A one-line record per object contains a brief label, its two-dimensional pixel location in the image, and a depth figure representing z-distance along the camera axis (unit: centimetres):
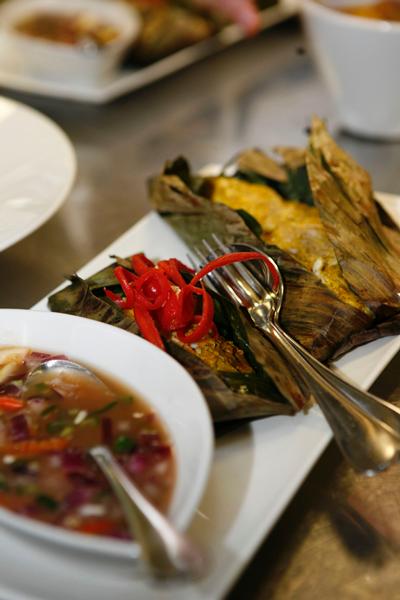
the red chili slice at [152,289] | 57
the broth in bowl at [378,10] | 78
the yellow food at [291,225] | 60
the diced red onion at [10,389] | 52
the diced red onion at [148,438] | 50
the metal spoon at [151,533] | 44
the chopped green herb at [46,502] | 48
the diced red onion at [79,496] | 48
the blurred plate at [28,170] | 62
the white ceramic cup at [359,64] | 74
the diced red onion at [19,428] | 50
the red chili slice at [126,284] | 57
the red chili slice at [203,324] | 56
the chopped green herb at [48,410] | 51
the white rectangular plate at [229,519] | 47
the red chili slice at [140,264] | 60
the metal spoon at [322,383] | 50
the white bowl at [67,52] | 83
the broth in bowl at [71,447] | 48
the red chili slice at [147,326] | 55
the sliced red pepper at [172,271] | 58
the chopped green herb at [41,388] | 52
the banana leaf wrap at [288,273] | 57
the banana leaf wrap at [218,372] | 53
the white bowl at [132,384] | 46
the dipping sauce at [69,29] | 87
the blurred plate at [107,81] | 85
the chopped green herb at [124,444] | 50
